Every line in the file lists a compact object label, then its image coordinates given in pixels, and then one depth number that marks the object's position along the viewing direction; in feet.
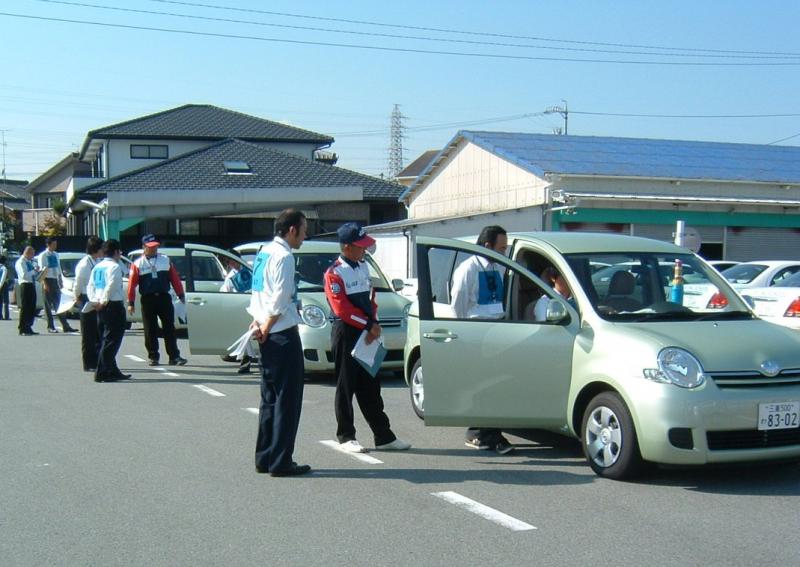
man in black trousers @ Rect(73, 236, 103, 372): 40.93
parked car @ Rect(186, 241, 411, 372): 36.68
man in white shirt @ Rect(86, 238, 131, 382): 38.11
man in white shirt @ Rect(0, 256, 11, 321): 73.85
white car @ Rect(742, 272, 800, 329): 44.50
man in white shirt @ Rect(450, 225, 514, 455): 24.30
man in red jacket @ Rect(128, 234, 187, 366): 42.22
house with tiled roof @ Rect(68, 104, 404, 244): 110.22
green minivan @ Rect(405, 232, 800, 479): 19.92
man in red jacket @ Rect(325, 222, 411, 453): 24.22
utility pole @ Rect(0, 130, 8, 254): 164.91
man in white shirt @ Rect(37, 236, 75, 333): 65.10
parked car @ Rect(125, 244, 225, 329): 52.75
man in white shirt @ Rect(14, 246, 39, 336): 61.11
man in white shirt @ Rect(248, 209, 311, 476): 21.75
